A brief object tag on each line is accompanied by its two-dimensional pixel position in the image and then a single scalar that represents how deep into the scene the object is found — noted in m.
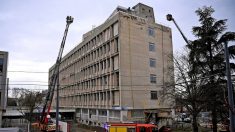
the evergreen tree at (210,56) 18.36
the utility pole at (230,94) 9.64
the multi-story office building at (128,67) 31.90
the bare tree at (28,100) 43.03
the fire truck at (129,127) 19.44
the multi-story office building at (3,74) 23.62
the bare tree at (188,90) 20.68
